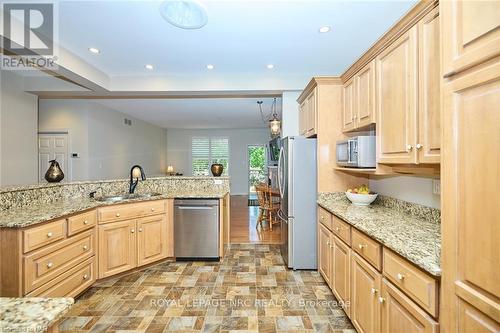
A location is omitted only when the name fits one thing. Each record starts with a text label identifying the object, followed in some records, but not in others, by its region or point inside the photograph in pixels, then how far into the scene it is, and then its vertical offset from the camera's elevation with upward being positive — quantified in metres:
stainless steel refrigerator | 3.03 -0.42
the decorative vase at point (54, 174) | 2.77 -0.06
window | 9.91 +0.62
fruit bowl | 2.54 -0.32
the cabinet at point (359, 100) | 2.17 +0.66
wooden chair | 5.04 -0.76
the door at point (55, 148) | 5.25 +0.45
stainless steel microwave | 2.19 +0.14
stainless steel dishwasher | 3.30 -0.80
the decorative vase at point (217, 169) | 4.05 -0.02
